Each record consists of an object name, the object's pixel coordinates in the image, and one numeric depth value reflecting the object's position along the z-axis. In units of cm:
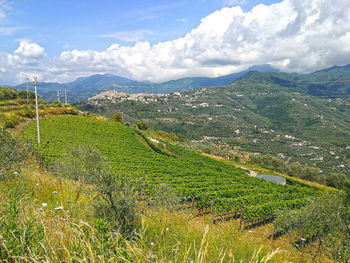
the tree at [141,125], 8150
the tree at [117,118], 6988
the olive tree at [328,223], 651
